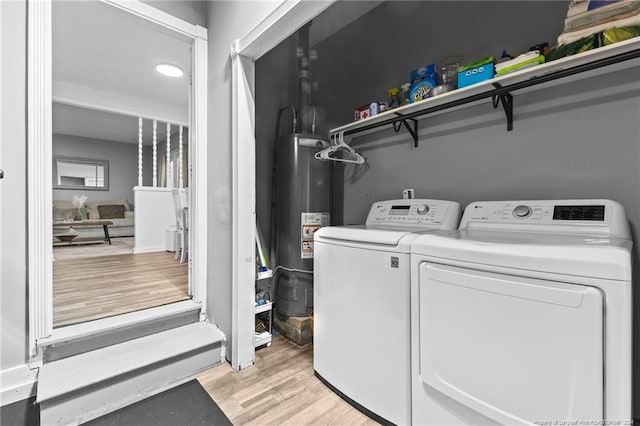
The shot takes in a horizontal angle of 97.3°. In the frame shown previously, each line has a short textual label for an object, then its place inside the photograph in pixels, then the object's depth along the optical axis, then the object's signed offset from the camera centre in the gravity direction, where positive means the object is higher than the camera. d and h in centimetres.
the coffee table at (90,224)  555 -22
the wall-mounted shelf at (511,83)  108 +61
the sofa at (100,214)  634 -2
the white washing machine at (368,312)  116 -46
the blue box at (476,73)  137 +70
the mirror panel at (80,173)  684 +101
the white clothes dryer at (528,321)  72 -32
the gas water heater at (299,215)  205 -2
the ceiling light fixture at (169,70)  342 +179
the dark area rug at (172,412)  127 -94
